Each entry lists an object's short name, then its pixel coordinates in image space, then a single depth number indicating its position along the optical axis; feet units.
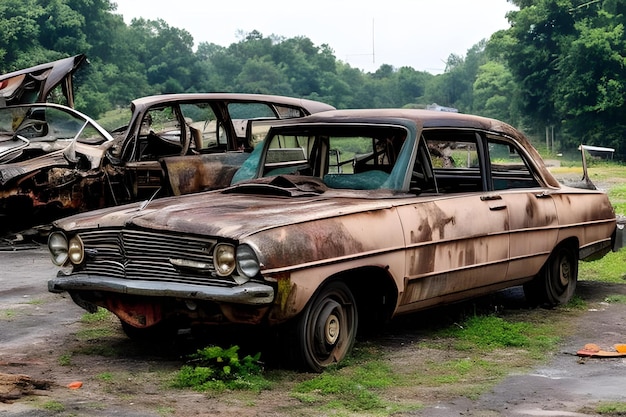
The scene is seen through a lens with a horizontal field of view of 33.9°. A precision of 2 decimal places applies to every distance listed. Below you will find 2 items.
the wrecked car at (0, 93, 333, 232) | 40.16
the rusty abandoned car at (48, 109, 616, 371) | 19.07
